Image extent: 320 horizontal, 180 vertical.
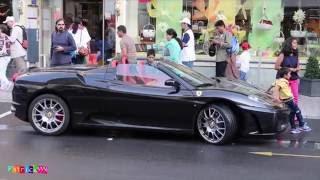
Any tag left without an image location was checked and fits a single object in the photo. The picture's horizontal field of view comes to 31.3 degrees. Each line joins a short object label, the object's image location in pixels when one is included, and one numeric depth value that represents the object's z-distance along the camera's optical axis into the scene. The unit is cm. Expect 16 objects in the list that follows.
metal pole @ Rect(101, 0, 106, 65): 1625
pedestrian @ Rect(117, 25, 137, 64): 1139
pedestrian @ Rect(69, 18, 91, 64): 1305
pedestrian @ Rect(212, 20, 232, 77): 1244
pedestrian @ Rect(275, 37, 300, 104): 1019
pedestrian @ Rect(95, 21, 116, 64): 1586
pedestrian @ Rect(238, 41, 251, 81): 1341
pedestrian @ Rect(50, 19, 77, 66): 1159
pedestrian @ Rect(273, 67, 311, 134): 925
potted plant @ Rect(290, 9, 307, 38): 1516
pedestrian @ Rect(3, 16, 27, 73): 1347
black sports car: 808
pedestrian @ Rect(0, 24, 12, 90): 1333
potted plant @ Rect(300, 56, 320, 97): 1377
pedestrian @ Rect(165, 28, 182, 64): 1183
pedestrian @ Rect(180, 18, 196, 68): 1280
